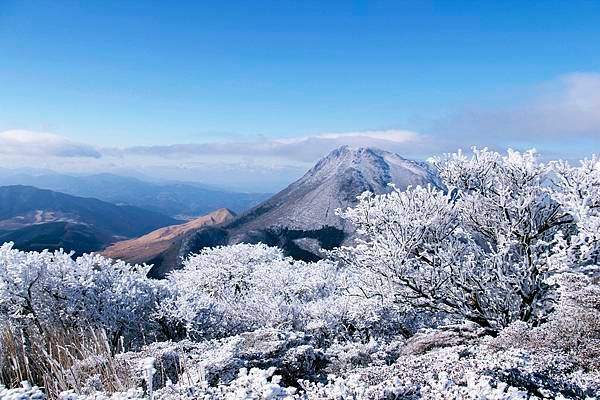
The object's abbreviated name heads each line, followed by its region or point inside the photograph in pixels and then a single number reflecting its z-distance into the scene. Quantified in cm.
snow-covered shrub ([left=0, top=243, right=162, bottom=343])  1416
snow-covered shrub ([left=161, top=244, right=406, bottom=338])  1677
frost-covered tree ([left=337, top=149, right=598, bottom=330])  1120
